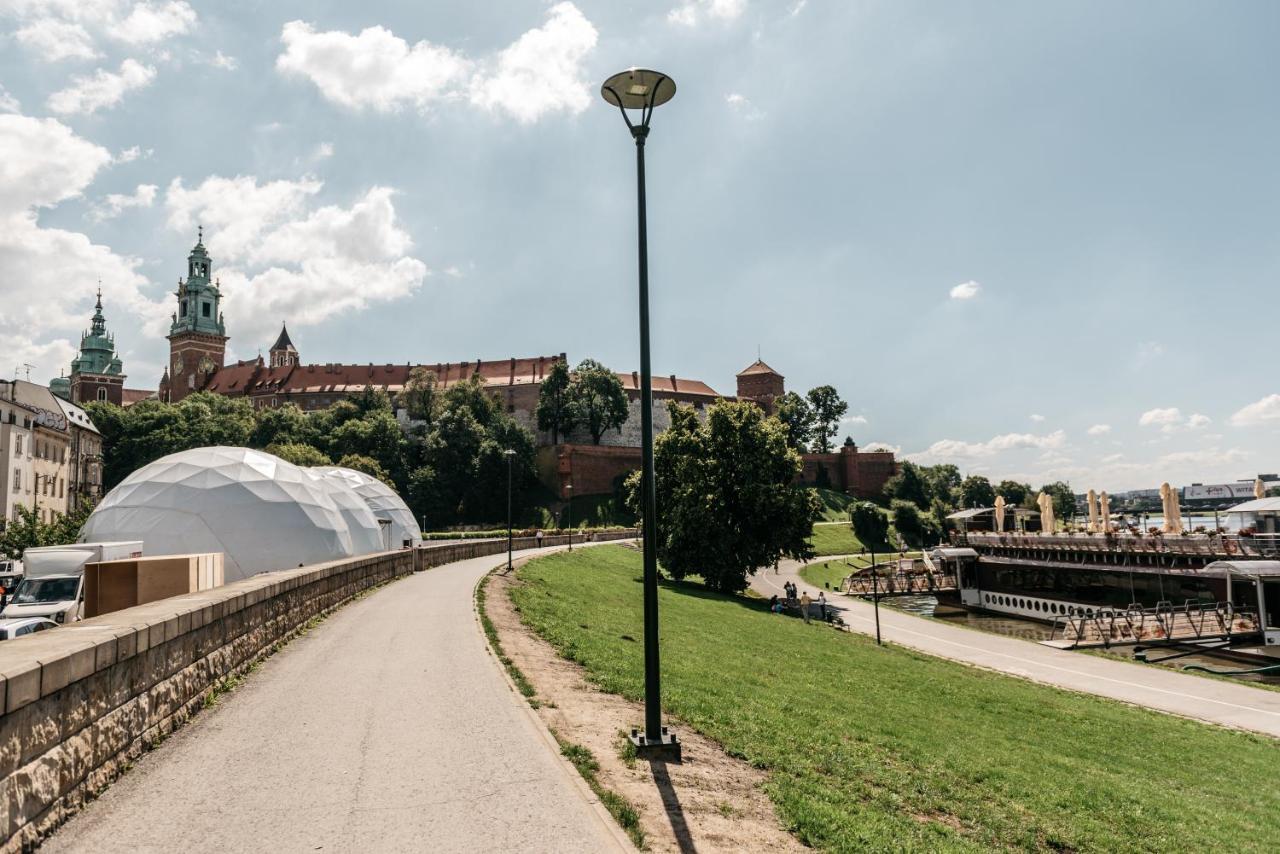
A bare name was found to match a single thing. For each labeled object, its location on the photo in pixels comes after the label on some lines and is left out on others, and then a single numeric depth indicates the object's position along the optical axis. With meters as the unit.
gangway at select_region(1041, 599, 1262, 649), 31.97
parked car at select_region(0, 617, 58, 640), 15.41
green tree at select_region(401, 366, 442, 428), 97.81
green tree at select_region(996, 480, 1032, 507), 128.38
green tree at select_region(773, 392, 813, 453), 114.69
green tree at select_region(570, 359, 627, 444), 98.62
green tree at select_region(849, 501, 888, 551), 81.31
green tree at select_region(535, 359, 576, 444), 98.12
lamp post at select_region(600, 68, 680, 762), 7.80
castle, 111.81
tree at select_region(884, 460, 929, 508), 108.12
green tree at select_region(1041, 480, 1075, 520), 131.12
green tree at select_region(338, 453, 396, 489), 72.81
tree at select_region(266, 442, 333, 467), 71.38
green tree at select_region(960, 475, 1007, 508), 121.50
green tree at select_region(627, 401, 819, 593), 37.81
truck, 18.18
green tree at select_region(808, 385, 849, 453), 115.62
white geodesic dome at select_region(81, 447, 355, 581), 25.42
